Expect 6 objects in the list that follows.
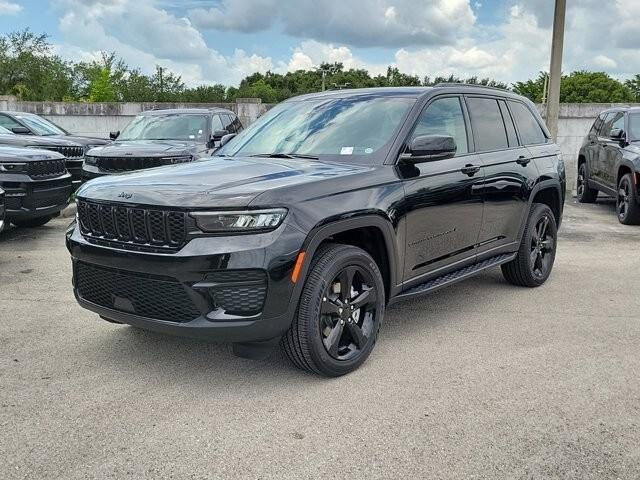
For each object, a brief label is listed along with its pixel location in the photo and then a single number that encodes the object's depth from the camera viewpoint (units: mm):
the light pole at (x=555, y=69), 12672
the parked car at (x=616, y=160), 9750
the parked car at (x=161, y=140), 9883
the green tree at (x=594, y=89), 71562
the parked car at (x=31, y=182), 7992
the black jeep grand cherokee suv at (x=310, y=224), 3502
